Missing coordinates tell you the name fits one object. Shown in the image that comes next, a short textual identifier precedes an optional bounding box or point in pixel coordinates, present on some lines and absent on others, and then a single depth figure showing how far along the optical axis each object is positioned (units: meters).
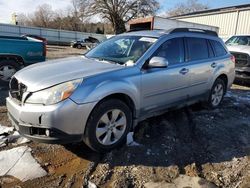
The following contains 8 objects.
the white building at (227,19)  17.24
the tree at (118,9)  33.41
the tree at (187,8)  48.63
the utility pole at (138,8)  33.37
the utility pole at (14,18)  33.36
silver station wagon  2.42
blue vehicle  5.44
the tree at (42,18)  48.46
